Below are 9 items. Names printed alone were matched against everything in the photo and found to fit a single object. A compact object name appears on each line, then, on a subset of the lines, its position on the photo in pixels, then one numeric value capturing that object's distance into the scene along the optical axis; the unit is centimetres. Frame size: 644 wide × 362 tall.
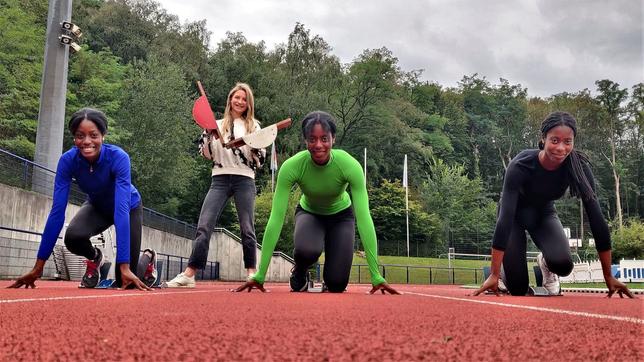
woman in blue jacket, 452
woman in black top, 467
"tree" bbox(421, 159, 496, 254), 5656
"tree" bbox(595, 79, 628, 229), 6306
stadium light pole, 1255
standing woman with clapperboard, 594
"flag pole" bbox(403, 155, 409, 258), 4634
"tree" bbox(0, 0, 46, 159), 2421
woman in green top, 472
